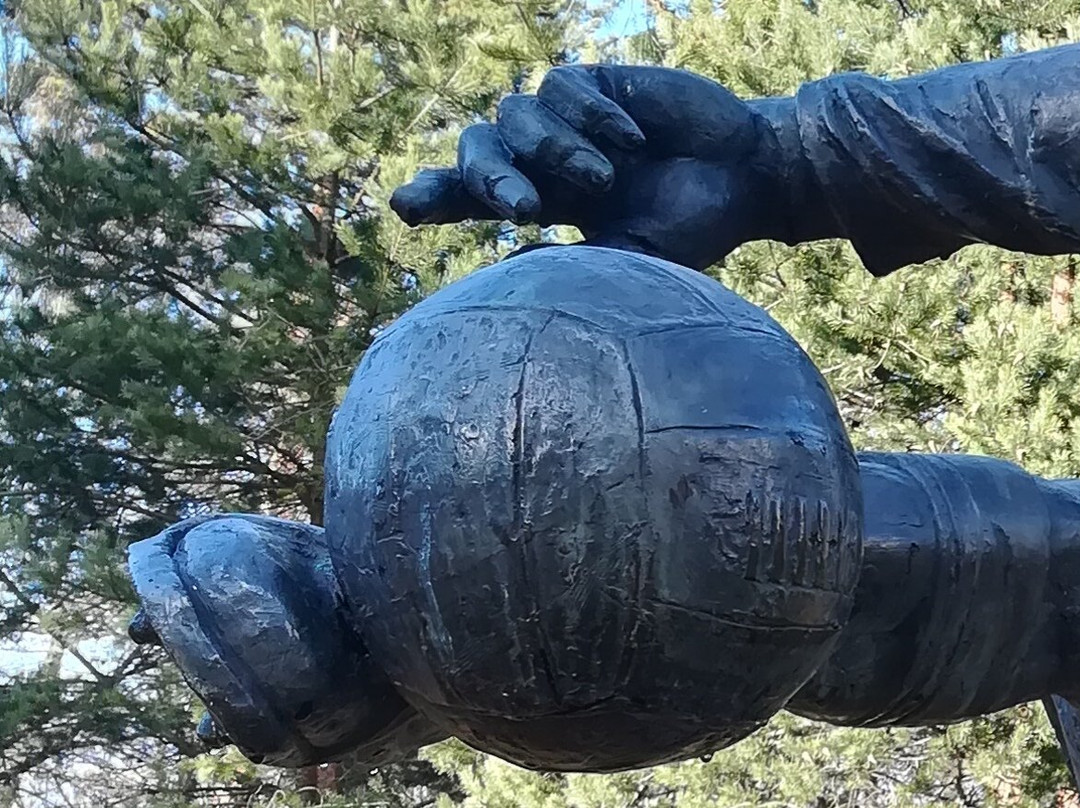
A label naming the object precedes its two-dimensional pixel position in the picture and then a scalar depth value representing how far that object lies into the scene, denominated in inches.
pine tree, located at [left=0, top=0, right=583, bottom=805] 281.6
